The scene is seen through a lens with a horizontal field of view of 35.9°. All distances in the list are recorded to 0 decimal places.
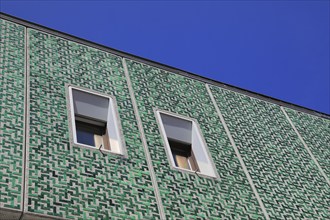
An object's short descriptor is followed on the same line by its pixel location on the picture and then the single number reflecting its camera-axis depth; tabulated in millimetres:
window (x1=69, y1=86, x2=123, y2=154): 5664
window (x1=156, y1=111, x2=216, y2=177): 6098
